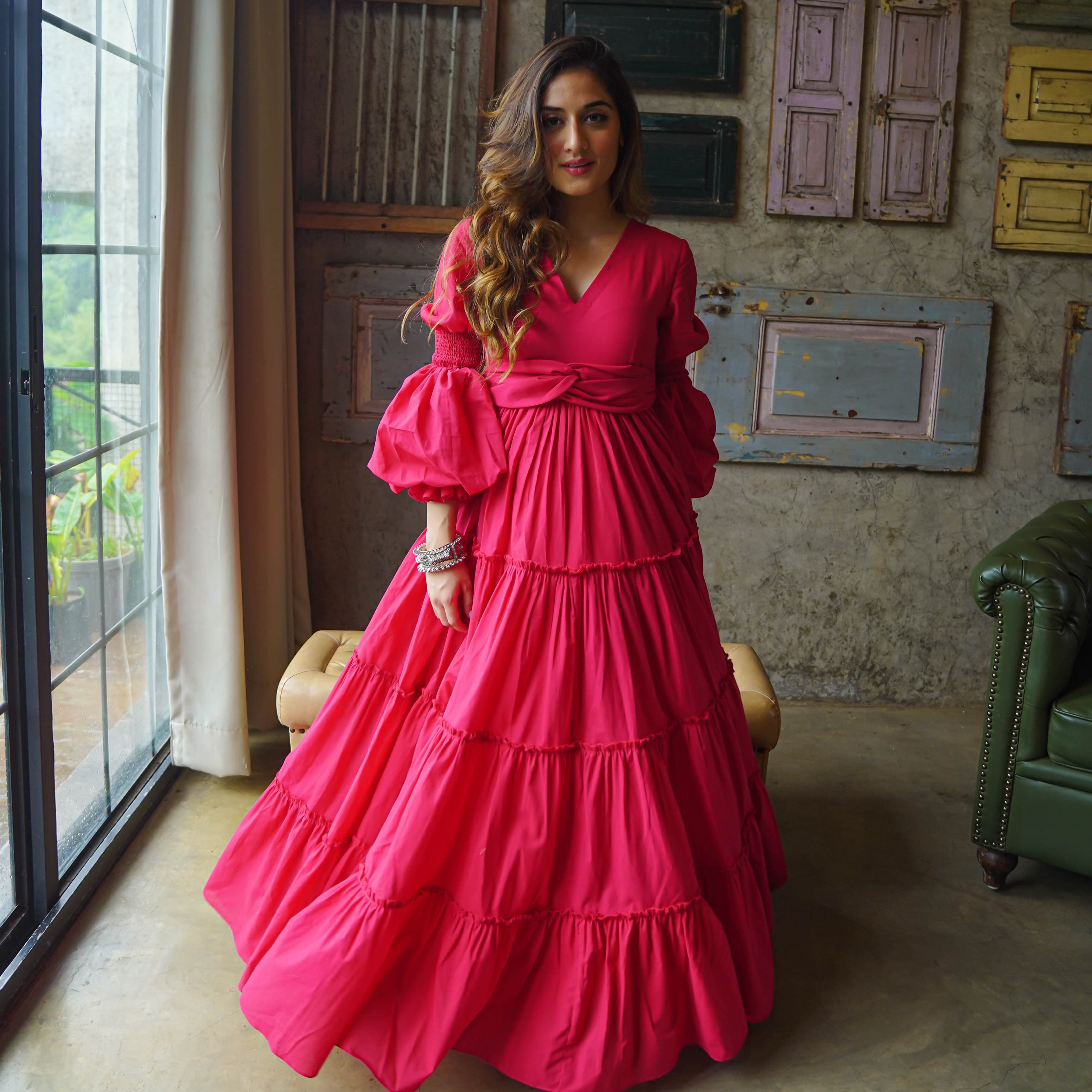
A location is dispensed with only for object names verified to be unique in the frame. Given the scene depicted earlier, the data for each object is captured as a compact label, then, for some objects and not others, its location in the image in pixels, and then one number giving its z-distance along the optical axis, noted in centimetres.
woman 176
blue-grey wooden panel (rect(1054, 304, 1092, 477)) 354
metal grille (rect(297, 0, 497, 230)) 330
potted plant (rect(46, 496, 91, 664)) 224
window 200
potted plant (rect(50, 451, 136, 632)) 236
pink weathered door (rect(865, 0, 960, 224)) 336
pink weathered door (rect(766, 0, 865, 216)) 335
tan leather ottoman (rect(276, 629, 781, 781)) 248
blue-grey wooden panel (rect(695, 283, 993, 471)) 349
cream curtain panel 263
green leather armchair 243
